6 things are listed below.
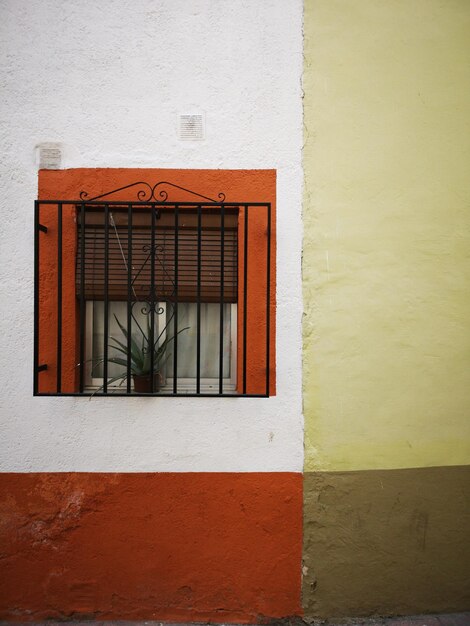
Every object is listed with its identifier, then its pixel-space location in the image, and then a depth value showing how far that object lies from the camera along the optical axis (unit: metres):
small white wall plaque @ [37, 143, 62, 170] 3.13
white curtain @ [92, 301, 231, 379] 3.31
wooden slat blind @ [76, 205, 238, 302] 3.19
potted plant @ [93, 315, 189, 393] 3.04
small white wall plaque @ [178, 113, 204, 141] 3.14
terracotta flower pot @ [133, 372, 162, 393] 3.03
